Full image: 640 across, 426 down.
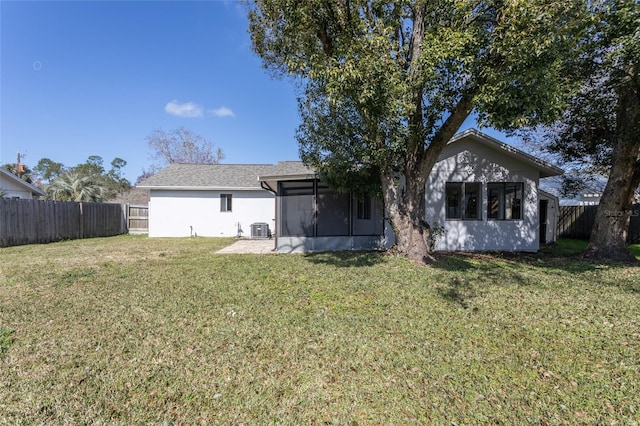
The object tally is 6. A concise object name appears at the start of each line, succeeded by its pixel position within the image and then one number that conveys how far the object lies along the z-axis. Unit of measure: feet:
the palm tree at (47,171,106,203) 60.13
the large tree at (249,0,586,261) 16.94
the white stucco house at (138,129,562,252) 34.32
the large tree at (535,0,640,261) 20.58
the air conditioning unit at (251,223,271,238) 48.73
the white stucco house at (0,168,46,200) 50.68
